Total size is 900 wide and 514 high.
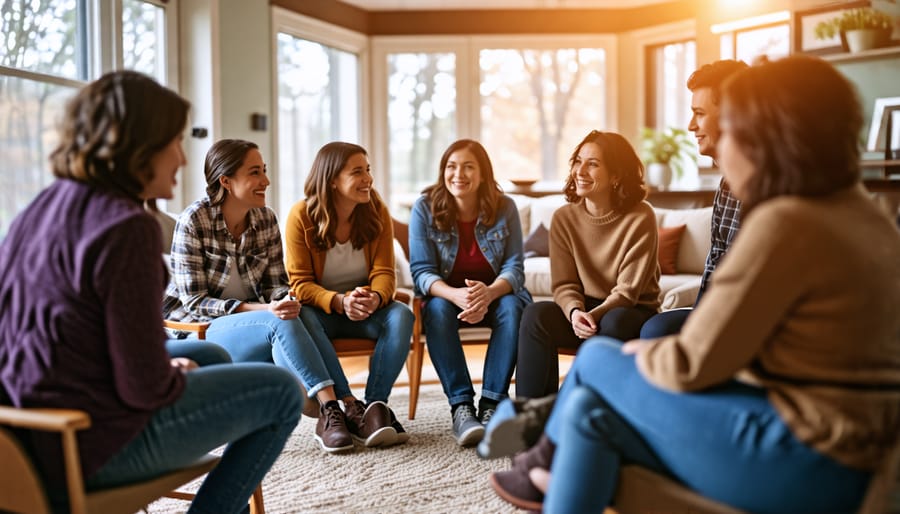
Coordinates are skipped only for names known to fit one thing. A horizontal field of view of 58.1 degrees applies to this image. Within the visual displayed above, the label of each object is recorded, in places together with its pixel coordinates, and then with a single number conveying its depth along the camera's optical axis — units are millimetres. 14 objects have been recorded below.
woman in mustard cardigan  2990
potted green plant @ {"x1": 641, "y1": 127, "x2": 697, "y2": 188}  6469
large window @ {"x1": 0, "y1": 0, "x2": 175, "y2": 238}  3668
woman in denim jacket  3090
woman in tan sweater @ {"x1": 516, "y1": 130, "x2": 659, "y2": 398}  2785
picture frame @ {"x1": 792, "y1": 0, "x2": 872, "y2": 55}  5324
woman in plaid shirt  2816
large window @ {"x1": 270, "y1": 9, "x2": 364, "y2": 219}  6211
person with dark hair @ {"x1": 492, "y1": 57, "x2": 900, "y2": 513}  1254
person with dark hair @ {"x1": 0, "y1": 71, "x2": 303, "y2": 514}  1441
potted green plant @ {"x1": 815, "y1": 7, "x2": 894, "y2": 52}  4965
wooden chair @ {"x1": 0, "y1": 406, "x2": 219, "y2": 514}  1371
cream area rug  2427
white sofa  4547
